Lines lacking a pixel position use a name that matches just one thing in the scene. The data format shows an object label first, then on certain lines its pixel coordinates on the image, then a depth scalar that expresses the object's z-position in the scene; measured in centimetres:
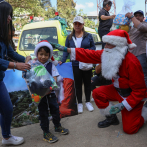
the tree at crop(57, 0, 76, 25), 1906
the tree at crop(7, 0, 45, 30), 998
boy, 229
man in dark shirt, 408
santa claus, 236
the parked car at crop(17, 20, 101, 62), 491
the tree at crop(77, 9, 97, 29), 1864
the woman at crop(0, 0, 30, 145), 189
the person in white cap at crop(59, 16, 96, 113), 333
